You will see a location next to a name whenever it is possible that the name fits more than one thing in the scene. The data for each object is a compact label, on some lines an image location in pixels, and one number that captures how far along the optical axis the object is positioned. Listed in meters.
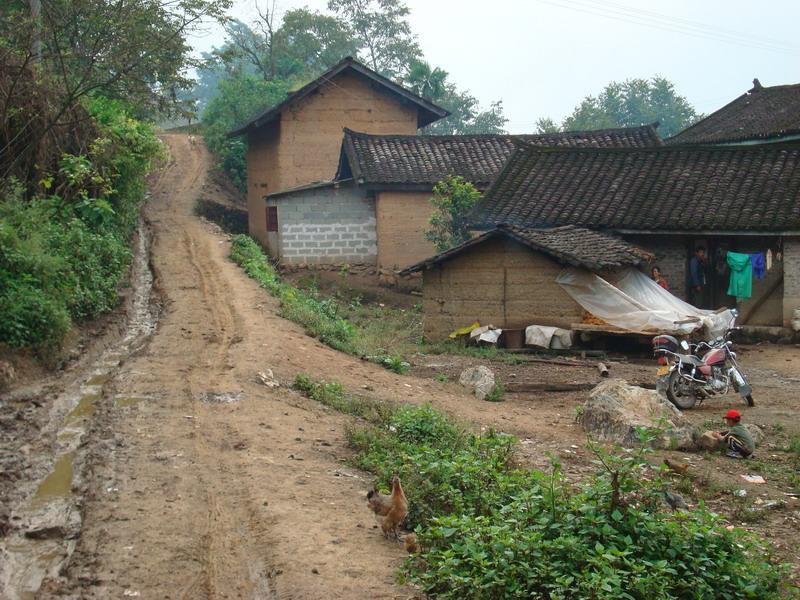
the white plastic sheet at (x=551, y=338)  17.89
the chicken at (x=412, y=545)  6.90
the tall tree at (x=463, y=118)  58.12
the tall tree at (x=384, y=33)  54.78
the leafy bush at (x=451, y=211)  24.78
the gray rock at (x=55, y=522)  7.31
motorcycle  13.32
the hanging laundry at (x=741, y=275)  19.95
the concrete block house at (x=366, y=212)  26.33
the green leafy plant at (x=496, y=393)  14.12
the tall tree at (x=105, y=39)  17.61
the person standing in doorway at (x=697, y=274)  20.79
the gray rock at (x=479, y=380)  14.16
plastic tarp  17.31
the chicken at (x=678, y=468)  9.70
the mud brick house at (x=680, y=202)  19.84
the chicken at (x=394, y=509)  7.12
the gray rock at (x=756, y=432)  11.59
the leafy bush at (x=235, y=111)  36.28
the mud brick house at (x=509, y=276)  18.09
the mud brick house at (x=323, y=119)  29.67
